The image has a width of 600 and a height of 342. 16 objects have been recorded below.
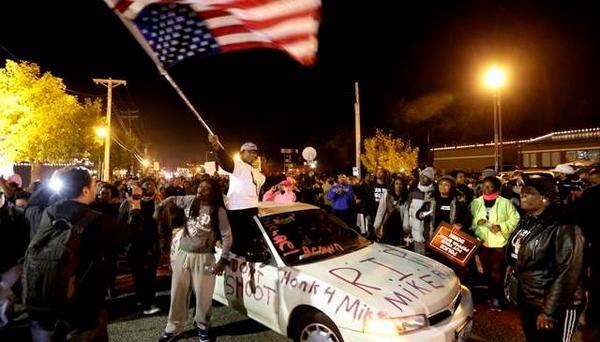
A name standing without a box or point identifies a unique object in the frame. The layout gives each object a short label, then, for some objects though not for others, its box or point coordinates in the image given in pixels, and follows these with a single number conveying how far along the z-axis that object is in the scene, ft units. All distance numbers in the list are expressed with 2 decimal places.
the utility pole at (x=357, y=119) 63.05
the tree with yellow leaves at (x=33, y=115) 69.10
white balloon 54.39
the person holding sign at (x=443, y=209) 18.88
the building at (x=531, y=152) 108.68
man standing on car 15.48
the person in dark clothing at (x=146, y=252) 18.31
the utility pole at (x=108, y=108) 86.58
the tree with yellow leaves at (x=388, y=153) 158.51
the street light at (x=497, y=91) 33.04
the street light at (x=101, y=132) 98.34
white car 10.82
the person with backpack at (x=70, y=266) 7.86
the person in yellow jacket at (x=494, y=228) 17.61
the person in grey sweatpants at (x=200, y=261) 14.46
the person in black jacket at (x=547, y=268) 9.49
